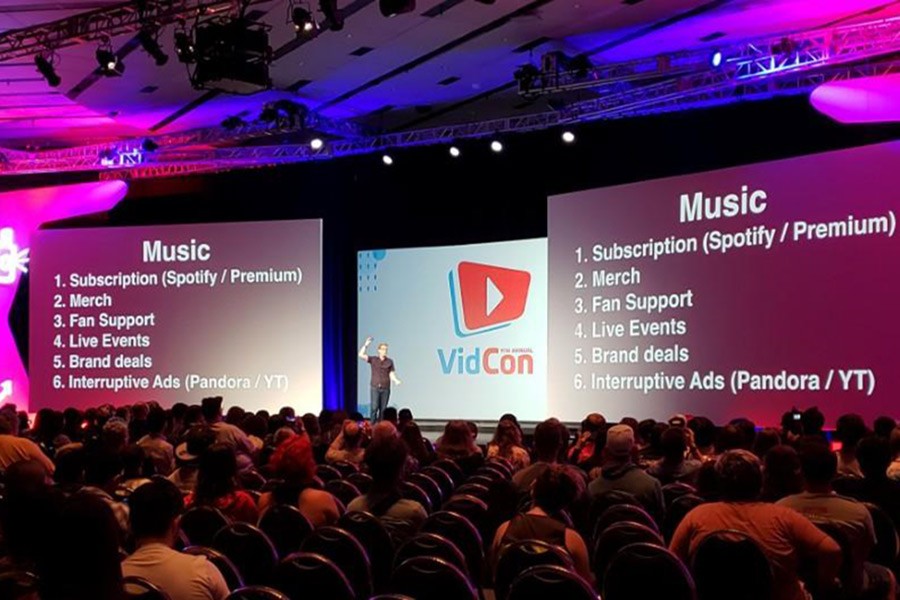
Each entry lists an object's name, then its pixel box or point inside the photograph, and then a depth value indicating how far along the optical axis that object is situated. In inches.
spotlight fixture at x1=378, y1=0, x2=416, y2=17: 399.5
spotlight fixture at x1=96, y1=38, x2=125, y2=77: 484.4
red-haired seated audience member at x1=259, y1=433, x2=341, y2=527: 211.6
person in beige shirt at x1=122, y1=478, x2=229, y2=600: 136.9
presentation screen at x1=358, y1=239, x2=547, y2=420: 649.0
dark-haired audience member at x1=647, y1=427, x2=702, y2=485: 252.5
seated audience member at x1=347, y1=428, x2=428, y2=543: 207.5
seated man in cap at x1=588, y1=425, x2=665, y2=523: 228.2
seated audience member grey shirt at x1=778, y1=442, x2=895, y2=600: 175.8
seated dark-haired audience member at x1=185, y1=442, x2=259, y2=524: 206.4
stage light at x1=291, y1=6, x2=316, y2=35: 436.5
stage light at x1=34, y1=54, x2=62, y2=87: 508.4
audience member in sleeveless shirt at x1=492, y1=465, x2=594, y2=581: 173.6
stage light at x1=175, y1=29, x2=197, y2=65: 458.3
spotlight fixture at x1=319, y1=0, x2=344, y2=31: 417.7
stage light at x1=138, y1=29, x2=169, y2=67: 472.7
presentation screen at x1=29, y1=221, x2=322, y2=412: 694.5
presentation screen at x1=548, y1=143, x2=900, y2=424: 458.6
